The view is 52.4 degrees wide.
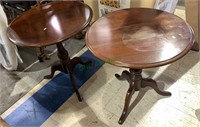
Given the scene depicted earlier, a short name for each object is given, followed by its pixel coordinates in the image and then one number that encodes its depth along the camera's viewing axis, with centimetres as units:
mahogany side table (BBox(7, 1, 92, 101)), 120
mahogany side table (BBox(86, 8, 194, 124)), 99
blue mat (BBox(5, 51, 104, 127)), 149
